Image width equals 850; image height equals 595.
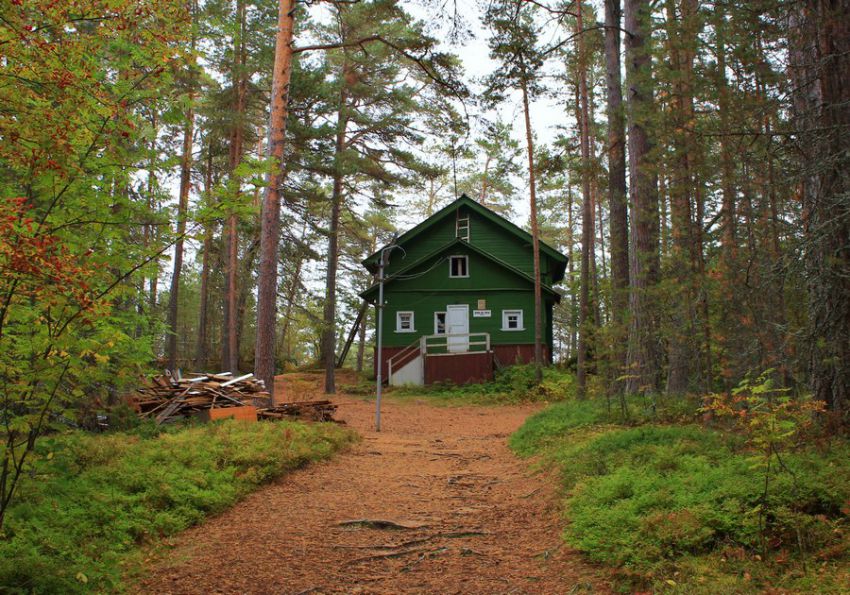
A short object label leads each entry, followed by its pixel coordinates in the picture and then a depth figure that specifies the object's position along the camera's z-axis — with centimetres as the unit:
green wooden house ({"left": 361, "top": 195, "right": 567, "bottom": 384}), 2572
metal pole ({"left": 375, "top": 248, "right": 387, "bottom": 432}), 1359
